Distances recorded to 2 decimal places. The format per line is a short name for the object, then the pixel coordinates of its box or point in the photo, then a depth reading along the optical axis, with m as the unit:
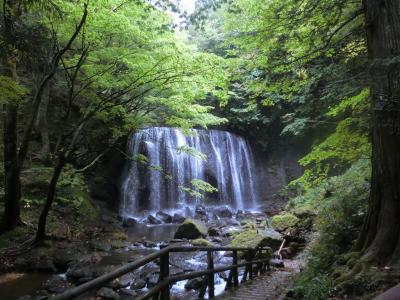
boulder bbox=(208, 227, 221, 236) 16.02
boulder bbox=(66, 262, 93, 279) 8.98
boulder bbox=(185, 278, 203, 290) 8.48
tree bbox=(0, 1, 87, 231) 9.45
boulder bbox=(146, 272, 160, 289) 8.59
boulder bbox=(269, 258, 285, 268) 10.55
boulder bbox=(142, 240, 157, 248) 13.78
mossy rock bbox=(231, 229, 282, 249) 11.99
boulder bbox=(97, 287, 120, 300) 7.41
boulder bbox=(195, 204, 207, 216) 21.33
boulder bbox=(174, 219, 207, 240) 15.00
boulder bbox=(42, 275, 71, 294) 8.02
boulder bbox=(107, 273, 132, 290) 8.33
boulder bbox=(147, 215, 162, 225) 19.16
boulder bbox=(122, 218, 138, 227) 18.06
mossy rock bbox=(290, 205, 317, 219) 14.58
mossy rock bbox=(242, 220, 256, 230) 15.60
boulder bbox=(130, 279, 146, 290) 8.32
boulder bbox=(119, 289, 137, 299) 7.69
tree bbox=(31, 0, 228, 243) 7.85
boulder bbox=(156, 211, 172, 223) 19.55
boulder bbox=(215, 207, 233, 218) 21.09
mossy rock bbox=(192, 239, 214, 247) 13.35
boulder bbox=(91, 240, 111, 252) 12.34
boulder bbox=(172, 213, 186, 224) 19.53
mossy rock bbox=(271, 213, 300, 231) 14.26
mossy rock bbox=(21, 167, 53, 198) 13.12
